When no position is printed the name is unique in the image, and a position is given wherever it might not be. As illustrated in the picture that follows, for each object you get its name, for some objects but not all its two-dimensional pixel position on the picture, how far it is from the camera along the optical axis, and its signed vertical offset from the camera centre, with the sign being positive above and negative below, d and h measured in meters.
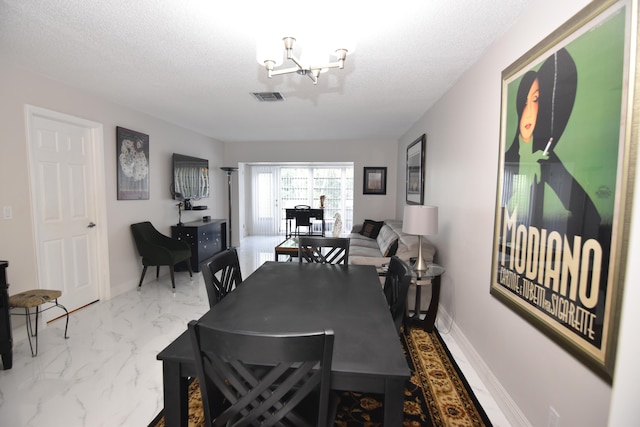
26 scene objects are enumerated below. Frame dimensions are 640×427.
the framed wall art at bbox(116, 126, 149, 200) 3.67 +0.35
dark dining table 1.04 -0.61
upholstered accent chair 3.81 -0.79
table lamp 2.60 -0.24
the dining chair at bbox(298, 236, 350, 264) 2.67 -0.49
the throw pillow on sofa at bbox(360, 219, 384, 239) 5.57 -0.69
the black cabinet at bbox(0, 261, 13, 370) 2.06 -0.98
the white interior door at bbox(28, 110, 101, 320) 2.81 -0.18
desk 6.88 -0.50
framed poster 1.03 +0.07
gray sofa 3.19 -0.68
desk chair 6.87 -0.59
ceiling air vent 3.22 +1.08
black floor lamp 6.22 +0.41
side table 2.63 -0.98
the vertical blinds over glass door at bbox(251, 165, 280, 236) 8.45 -0.27
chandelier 1.55 +0.74
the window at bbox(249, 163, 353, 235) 8.37 +0.01
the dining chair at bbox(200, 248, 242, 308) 1.78 -0.56
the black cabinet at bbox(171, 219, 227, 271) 4.64 -0.75
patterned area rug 1.69 -1.31
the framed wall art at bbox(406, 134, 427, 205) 3.98 +0.34
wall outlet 1.34 -1.04
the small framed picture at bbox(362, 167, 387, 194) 6.32 +0.28
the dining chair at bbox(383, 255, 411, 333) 1.75 -0.61
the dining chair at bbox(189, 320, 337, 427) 0.87 -0.56
